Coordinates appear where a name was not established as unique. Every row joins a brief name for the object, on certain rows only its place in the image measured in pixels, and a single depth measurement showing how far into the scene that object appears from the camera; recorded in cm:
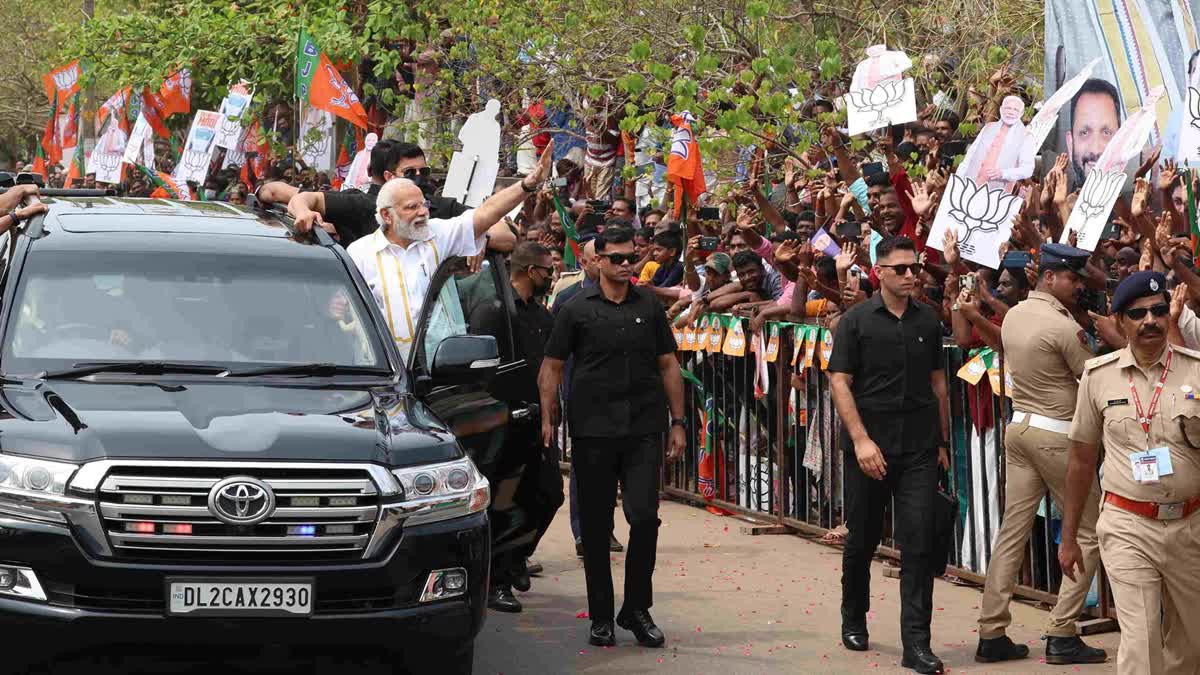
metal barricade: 998
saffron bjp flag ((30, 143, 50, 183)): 3632
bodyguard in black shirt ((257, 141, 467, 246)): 1009
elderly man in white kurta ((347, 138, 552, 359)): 868
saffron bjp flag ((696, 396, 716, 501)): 1330
